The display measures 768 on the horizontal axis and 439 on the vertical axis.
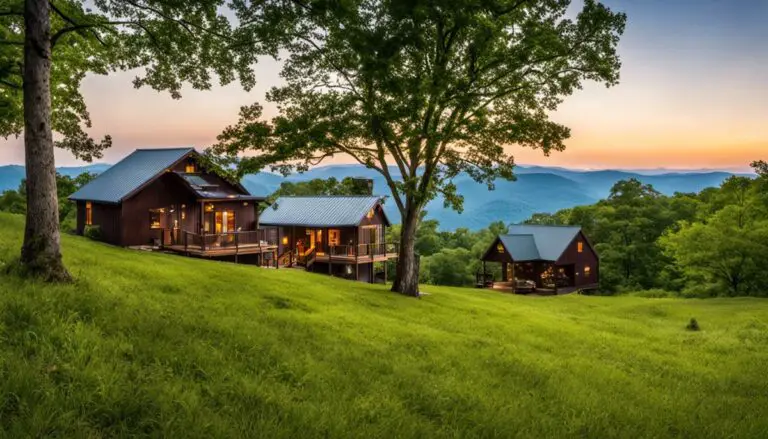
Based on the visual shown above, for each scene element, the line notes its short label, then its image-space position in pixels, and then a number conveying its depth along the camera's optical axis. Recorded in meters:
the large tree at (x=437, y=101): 19.27
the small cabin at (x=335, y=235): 41.88
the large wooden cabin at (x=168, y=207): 31.08
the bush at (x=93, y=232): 31.14
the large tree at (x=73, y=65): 9.45
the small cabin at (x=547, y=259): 50.72
